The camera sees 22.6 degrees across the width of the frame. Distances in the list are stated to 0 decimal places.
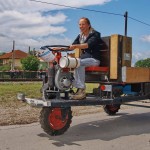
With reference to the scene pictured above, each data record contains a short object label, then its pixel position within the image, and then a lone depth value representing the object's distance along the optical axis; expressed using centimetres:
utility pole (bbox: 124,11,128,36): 2955
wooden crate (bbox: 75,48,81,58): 748
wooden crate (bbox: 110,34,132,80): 745
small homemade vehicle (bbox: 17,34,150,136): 656
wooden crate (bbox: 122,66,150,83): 746
